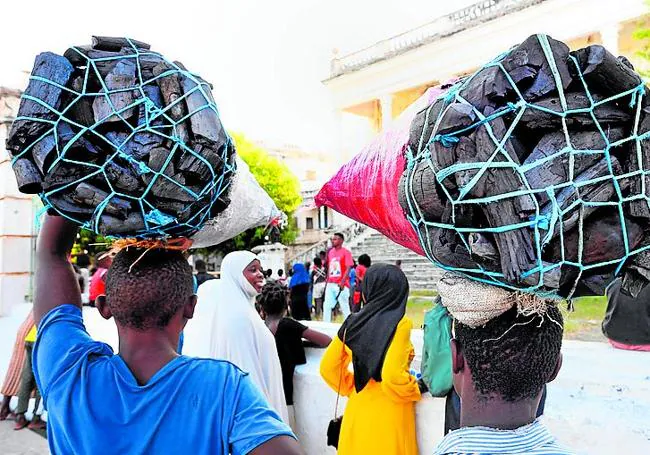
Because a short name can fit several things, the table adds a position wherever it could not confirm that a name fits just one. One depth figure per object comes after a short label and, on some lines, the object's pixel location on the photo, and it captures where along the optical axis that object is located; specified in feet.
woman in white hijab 11.59
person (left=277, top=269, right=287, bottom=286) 45.22
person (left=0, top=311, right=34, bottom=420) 19.82
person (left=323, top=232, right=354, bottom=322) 33.35
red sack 5.60
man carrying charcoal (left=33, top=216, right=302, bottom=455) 5.05
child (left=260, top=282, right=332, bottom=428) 13.12
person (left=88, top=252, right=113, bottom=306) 22.33
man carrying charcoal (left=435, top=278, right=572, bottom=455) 4.30
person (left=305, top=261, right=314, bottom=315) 42.33
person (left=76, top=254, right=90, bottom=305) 25.18
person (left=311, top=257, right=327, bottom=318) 41.55
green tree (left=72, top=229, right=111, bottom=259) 66.71
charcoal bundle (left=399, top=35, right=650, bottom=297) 3.81
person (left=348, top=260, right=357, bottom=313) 32.63
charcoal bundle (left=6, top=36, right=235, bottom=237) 4.83
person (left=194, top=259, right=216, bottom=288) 27.20
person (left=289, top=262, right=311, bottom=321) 33.06
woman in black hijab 10.02
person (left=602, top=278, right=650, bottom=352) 12.39
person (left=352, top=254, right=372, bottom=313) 30.91
